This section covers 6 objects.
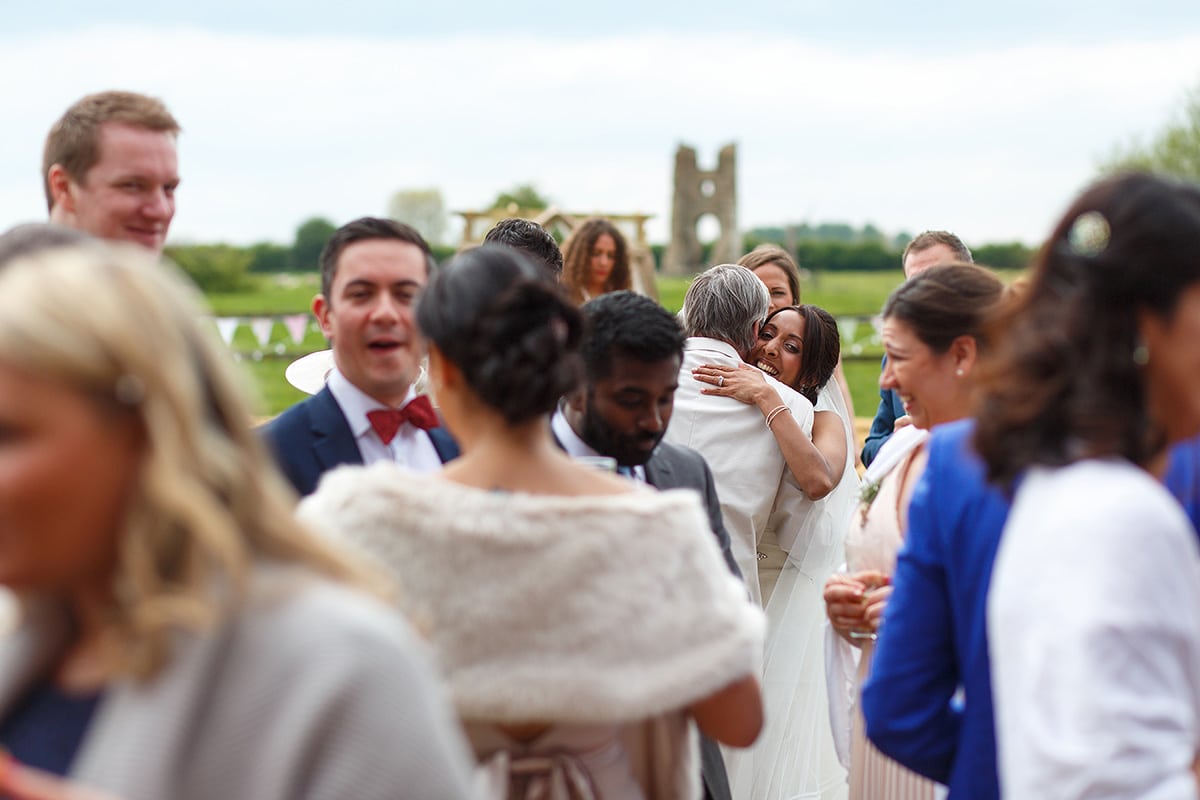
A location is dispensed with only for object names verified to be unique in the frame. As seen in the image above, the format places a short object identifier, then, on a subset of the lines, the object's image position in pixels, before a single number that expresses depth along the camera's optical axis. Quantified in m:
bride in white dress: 5.05
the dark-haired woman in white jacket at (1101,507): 1.65
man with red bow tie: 3.15
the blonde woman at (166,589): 1.29
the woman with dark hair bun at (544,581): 2.03
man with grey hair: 4.73
